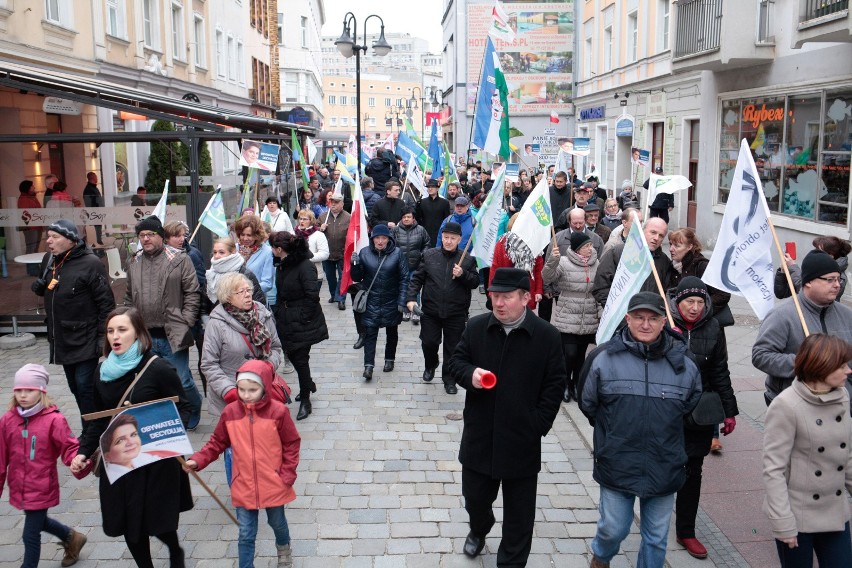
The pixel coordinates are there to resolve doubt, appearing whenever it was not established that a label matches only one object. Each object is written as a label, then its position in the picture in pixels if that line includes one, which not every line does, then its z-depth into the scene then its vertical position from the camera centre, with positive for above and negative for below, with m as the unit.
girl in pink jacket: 4.58 -1.56
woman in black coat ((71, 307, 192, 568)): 4.43 -1.63
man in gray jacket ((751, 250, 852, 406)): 4.75 -0.88
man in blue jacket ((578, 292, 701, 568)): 4.25 -1.22
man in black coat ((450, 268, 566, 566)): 4.45 -1.22
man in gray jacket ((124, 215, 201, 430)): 6.99 -1.02
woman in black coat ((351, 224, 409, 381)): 8.98 -1.26
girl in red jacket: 4.56 -1.55
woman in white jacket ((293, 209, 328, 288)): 10.73 -0.84
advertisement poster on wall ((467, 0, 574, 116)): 38.44 +5.34
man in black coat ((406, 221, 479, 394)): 8.44 -1.19
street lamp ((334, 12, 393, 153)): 19.72 +3.10
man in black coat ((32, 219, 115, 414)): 6.48 -1.03
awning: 10.10 +1.06
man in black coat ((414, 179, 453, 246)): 13.29 -0.64
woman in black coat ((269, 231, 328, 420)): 7.56 -1.26
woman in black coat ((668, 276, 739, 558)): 4.95 -1.13
